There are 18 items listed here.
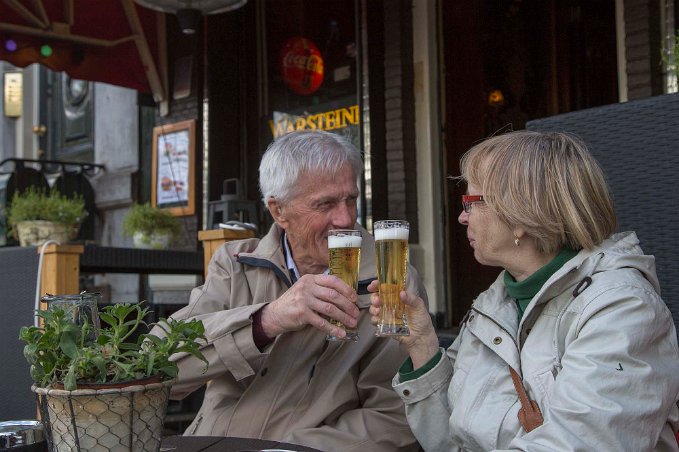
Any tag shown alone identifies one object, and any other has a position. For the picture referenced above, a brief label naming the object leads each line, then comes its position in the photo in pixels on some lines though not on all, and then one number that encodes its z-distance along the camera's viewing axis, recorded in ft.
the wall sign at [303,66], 24.13
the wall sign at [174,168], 25.09
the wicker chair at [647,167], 7.34
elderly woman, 4.99
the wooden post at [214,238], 12.21
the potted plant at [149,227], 19.03
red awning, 22.77
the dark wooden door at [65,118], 31.93
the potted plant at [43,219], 14.34
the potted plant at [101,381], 4.47
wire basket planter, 4.45
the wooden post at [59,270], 10.85
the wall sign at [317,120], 22.84
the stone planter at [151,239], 19.17
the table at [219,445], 5.53
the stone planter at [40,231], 14.30
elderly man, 6.90
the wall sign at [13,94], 38.04
